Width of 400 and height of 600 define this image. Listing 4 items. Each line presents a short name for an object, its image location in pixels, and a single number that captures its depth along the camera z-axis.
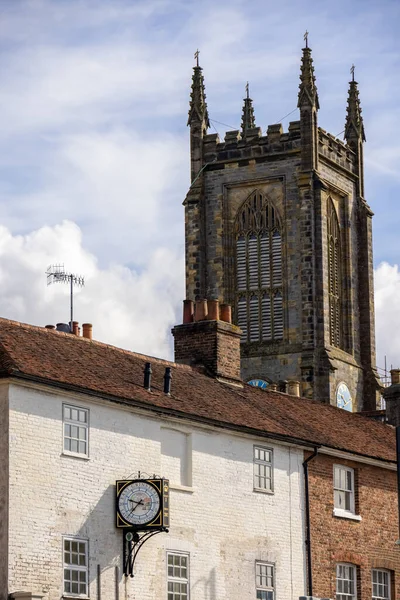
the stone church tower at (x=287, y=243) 87.88
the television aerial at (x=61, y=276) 51.31
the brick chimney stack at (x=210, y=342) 45.62
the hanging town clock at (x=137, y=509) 36.69
